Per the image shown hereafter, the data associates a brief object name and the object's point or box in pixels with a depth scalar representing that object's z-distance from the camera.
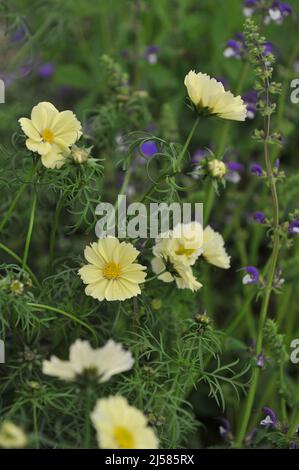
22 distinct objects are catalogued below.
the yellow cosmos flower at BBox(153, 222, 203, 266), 1.28
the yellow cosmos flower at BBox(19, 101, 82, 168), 1.28
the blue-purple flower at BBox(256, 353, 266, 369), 1.37
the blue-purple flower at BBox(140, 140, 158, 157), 1.61
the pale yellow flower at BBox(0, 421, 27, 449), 1.09
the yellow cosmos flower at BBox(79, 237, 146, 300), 1.29
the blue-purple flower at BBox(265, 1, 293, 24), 1.50
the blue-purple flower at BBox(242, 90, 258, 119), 1.50
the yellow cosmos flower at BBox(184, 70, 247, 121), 1.27
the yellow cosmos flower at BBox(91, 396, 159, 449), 1.12
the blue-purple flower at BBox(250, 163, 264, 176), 1.39
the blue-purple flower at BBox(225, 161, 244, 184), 1.50
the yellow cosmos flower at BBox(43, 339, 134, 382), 1.15
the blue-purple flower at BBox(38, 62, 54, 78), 1.85
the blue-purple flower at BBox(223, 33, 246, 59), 1.54
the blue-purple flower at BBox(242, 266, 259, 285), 1.38
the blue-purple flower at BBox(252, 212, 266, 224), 1.38
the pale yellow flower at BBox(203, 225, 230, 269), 1.33
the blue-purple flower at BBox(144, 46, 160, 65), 1.74
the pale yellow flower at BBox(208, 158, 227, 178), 1.29
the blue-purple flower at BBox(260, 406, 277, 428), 1.34
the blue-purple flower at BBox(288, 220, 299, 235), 1.36
